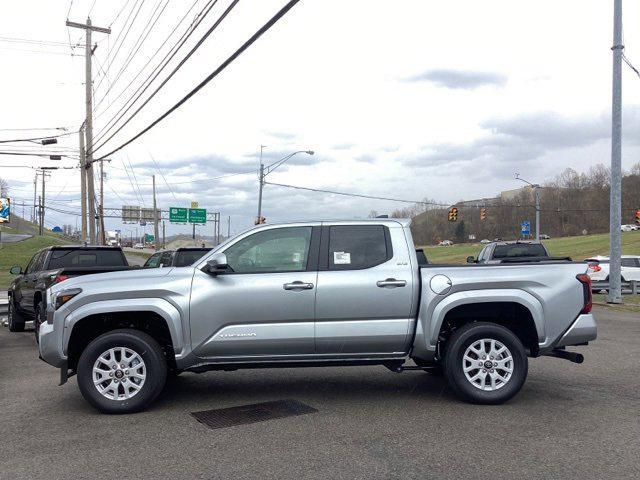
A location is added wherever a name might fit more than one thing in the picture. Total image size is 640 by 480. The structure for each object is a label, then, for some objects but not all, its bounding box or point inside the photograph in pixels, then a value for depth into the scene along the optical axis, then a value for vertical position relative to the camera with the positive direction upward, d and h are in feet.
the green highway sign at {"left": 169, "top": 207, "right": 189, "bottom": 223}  219.41 +7.10
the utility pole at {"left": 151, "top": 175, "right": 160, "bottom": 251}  205.98 +7.33
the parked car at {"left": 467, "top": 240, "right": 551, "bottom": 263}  58.75 -1.61
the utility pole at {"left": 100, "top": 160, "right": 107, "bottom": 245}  154.31 +8.01
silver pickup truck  19.34 -2.59
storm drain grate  18.39 -5.70
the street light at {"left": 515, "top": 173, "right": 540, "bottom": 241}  162.91 +9.18
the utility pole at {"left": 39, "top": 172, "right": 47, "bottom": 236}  253.32 +11.76
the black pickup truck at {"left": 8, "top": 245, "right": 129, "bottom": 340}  36.83 -2.09
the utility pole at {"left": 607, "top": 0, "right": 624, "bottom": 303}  61.16 +7.52
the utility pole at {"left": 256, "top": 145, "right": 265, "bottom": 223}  125.90 +9.47
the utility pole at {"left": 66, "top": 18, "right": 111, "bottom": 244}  89.56 +19.74
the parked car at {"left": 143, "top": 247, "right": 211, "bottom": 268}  47.06 -1.62
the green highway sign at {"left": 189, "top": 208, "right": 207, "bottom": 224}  218.79 +6.89
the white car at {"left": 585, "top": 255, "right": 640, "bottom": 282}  77.77 -4.72
